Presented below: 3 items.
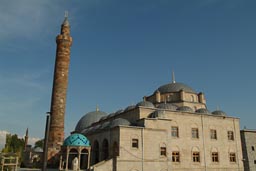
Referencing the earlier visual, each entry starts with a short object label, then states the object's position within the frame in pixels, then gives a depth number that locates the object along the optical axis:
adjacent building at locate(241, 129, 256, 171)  33.06
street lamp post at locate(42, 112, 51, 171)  11.44
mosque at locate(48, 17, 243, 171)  22.48
